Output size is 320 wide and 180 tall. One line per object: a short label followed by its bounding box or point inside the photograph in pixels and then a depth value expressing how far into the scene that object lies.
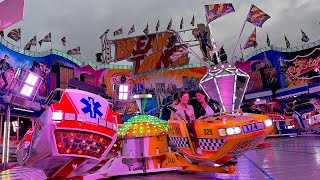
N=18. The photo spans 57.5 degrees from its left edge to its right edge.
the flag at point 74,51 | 30.98
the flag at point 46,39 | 27.77
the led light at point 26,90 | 5.91
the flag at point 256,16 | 7.90
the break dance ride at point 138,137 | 3.55
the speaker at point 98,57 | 33.02
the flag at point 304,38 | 31.92
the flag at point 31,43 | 25.80
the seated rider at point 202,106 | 6.44
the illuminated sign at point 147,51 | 28.30
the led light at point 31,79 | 5.98
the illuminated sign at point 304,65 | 26.90
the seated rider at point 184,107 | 6.16
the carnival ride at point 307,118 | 12.11
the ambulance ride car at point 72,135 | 3.46
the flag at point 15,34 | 24.36
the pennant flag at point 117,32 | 31.17
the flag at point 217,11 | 8.38
